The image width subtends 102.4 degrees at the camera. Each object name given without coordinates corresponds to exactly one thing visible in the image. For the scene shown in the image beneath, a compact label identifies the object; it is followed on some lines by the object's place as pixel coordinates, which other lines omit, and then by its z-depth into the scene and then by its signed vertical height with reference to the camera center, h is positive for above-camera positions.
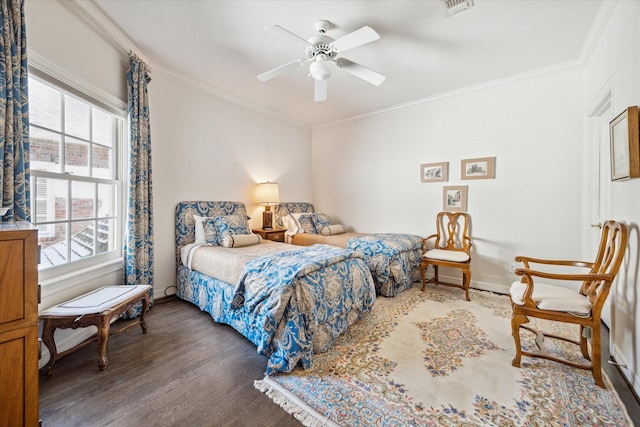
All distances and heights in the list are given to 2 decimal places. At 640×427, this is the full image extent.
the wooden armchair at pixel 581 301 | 1.69 -0.63
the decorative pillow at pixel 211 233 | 3.13 -0.28
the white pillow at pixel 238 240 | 3.04 -0.36
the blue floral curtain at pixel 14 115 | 1.50 +0.58
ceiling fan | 2.11 +1.41
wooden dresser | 1.01 -0.47
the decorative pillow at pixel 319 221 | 4.49 -0.18
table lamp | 4.10 +0.23
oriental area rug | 1.46 -1.15
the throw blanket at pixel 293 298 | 1.82 -0.68
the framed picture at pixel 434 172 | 3.83 +0.60
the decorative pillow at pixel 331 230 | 4.38 -0.33
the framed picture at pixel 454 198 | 3.68 +0.19
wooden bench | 1.77 -0.76
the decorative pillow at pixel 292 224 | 4.41 -0.23
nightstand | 4.00 -0.36
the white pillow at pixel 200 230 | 3.16 -0.24
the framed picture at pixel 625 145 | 1.62 +0.45
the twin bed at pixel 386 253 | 3.22 -0.55
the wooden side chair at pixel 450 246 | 3.24 -0.51
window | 1.97 +0.29
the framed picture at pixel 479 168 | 3.47 +0.60
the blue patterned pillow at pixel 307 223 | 4.43 -0.21
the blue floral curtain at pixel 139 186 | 2.66 +0.26
